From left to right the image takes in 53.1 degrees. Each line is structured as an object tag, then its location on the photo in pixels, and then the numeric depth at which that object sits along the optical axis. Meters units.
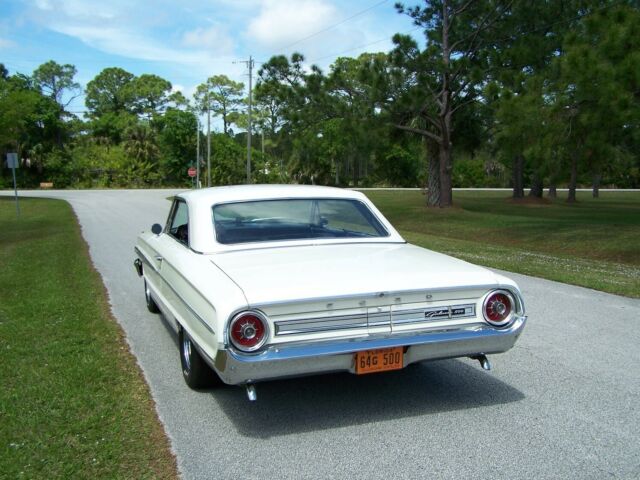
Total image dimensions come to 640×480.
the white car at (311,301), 3.74
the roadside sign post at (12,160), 24.23
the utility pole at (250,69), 43.89
